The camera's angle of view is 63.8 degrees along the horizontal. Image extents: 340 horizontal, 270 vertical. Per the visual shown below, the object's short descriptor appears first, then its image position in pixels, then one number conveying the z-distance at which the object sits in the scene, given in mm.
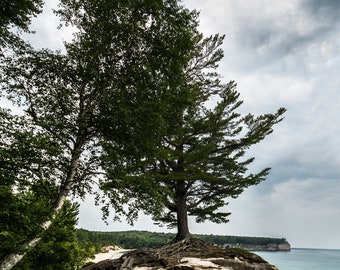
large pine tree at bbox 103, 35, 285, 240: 15914
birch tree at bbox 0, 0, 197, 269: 8328
